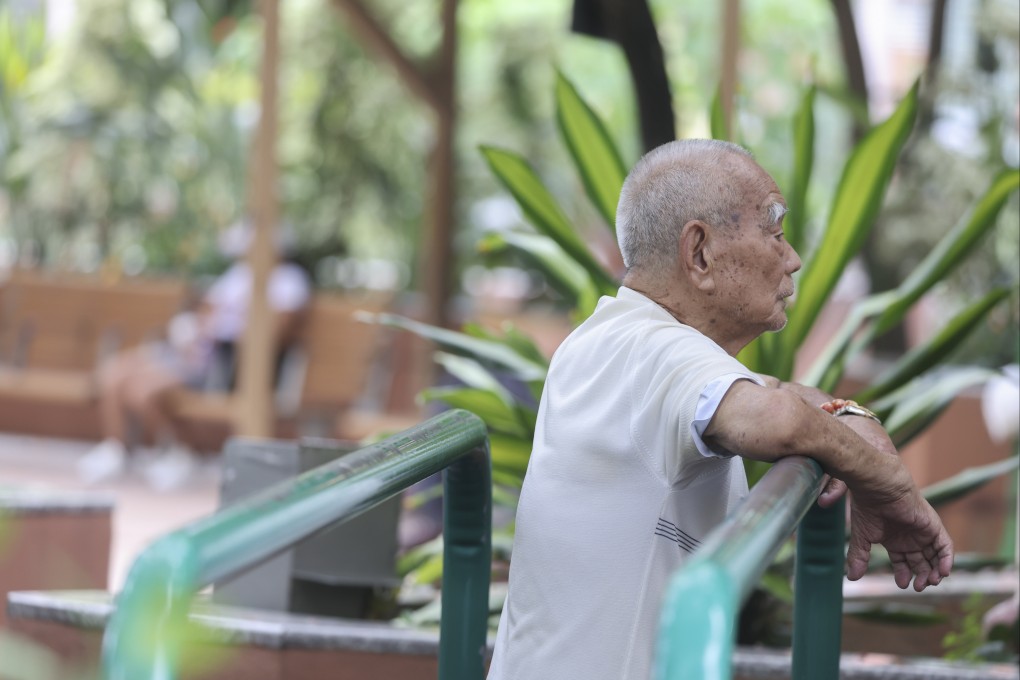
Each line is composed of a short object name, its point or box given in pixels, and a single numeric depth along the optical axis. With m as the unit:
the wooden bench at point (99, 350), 17.67
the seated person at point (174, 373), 17.22
